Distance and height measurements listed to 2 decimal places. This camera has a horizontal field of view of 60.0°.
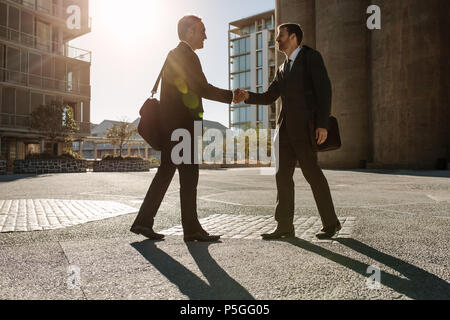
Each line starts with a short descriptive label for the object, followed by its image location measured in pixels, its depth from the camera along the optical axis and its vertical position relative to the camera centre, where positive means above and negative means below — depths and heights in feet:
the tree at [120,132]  107.04 +7.66
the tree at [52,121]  83.71 +8.10
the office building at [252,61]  233.55 +60.05
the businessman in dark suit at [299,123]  10.69 +1.00
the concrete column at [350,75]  82.43 +17.66
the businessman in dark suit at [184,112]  10.78 +1.28
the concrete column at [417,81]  66.80 +13.41
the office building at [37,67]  95.66 +24.53
